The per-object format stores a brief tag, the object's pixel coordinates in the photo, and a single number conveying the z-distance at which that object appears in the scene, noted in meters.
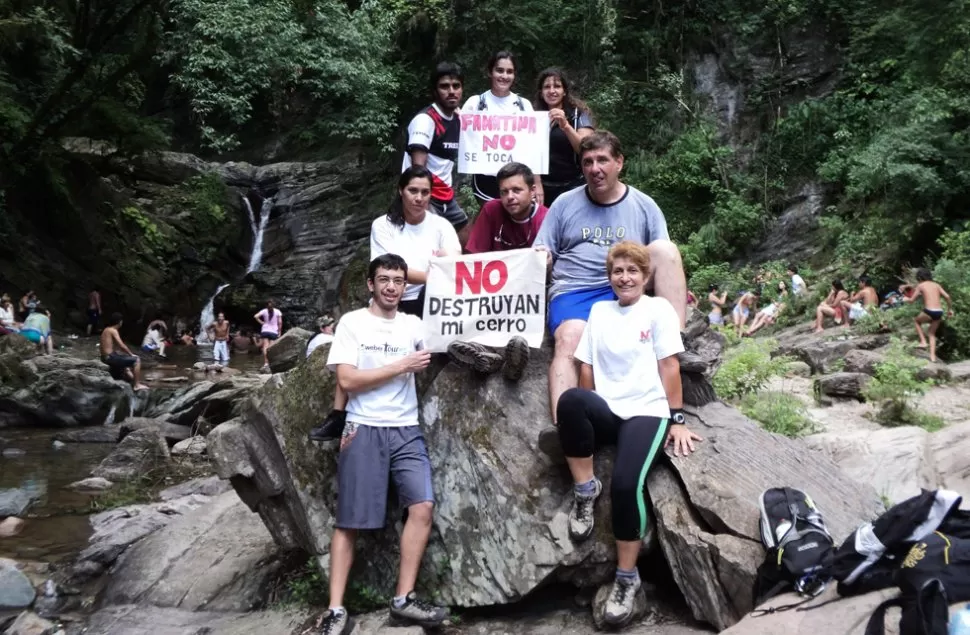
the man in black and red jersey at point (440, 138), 6.27
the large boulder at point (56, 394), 13.09
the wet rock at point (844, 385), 8.73
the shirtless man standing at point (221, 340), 19.44
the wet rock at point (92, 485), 9.65
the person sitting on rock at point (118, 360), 15.15
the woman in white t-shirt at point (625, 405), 4.16
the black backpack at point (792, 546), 3.67
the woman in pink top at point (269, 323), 20.56
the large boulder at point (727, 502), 4.06
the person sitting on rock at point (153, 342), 20.12
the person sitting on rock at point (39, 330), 17.14
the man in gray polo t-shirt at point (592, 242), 4.68
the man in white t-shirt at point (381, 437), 4.38
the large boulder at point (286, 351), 16.05
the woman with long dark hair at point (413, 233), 5.46
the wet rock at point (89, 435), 12.29
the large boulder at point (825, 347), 11.28
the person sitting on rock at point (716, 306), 17.72
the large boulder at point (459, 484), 4.45
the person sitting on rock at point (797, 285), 17.22
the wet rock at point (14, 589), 6.42
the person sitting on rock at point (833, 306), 15.16
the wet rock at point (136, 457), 10.25
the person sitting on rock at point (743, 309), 17.22
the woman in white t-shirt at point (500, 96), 6.40
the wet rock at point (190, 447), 11.35
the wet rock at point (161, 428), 12.10
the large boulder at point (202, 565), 5.76
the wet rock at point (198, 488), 9.19
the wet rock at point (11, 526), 8.06
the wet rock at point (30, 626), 5.84
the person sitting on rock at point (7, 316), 17.31
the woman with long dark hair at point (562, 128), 6.22
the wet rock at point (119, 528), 6.74
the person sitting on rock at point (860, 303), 14.30
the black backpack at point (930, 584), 3.07
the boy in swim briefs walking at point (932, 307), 11.73
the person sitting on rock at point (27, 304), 19.31
